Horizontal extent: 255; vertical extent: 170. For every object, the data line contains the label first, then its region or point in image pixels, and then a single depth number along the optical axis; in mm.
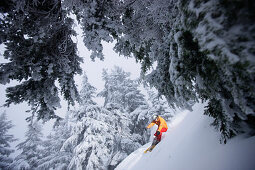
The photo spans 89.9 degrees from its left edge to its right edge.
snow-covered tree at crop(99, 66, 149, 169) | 14195
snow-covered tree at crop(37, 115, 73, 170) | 16531
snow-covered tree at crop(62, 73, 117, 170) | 12273
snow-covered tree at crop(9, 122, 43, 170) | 16747
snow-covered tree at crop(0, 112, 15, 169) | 17445
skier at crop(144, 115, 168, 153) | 6895
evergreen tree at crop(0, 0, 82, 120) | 2984
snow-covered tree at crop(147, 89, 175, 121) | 14703
